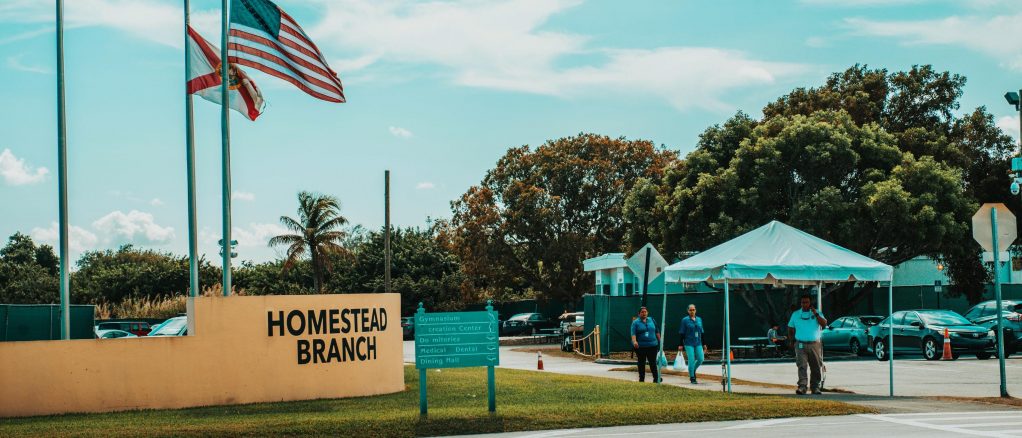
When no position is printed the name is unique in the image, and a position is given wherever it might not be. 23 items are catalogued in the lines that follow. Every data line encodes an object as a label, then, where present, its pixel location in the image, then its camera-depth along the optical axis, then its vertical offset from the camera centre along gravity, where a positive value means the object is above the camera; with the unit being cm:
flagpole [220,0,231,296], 1841 +210
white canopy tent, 1992 -4
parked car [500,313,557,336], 5816 -313
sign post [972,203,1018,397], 1809 +42
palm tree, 6072 +190
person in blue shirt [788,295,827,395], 1947 -143
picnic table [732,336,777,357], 3331 -253
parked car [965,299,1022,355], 3216 -182
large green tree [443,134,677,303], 5494 +259
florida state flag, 1914 +324
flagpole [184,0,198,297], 1917 +163
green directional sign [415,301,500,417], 1510 -103
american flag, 1830 +359
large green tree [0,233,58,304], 6975 -68
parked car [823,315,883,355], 3416 -229
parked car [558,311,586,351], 4099 -246
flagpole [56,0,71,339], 1812 +113
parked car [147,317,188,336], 3106 -165
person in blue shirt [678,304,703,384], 2277 -158
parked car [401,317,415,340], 5531 -311
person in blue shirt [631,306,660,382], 2270 -152
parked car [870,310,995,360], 3122 -215
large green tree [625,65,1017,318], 3509 +232
